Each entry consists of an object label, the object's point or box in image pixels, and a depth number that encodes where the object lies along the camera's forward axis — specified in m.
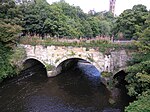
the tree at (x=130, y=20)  16.71
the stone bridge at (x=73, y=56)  13.89
